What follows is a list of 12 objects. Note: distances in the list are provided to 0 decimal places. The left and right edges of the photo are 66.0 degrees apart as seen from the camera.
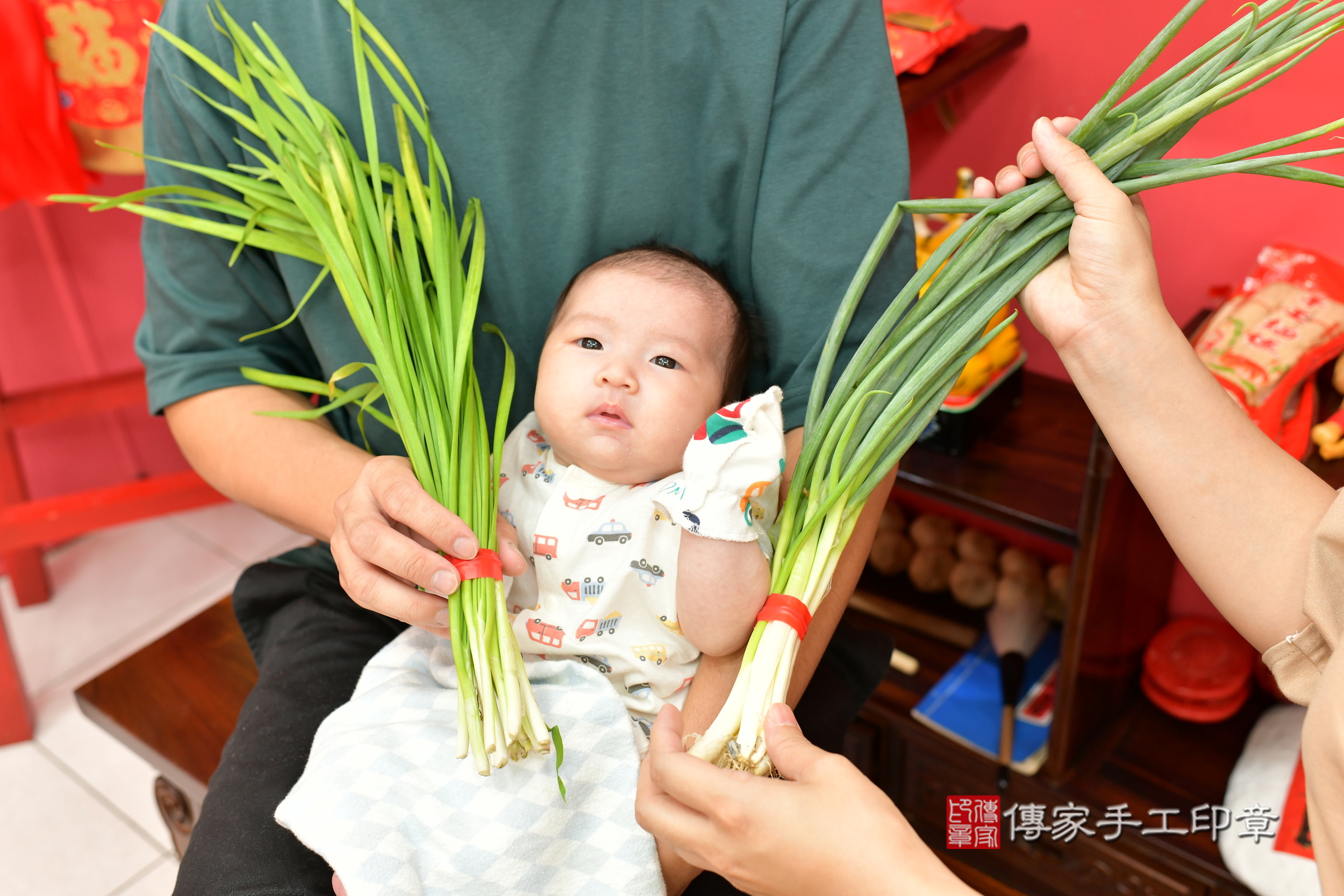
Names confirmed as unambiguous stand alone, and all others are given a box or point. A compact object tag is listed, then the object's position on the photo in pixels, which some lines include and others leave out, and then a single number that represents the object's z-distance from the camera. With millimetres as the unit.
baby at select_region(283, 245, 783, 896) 935
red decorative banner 1817
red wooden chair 2207
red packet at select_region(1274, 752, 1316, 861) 1585
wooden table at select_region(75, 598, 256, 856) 1537
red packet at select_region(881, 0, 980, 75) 1775
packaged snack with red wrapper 1487
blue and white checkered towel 940
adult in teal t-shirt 1074
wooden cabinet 1665
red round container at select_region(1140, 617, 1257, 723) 1915
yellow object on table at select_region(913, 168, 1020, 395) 1766
